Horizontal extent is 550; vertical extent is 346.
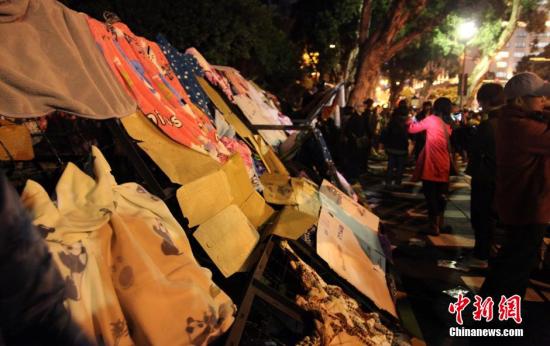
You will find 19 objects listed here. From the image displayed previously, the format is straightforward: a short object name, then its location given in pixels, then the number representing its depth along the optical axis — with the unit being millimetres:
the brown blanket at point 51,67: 2027
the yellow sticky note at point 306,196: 3668
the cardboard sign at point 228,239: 2686
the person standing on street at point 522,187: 3312
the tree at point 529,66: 38178
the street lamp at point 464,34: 17453
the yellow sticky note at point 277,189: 3717
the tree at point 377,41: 15172
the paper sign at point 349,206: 4547
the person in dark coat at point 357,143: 9164
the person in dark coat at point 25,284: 1010
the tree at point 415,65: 29894
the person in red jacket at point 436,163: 6105
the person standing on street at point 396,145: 9758
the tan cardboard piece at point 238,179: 3238
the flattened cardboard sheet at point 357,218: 4123
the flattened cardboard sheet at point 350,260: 3219
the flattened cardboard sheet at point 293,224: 2854
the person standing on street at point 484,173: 4961
